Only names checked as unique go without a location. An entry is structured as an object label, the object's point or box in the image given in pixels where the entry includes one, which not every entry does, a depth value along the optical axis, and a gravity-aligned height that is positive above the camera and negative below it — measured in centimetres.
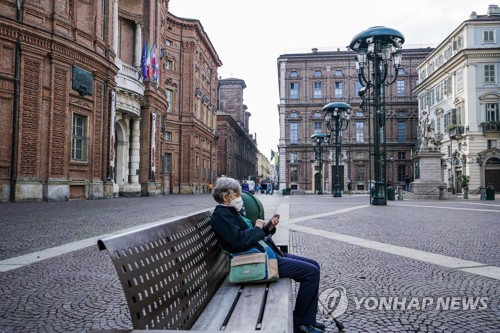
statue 2516 +274
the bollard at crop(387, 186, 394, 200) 2297 -81
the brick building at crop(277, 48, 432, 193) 5694 +922
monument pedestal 2422 +33
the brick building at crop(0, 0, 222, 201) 1588 +416
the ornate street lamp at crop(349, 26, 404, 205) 1725 +561
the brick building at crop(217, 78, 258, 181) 6359 +856
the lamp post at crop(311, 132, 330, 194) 3906 +427
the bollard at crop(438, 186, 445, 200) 2375 -78
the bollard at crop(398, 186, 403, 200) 2445 -99
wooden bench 161 -57
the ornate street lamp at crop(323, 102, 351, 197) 2962 +515
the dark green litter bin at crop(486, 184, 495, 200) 2358 -84
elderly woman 268 -46
